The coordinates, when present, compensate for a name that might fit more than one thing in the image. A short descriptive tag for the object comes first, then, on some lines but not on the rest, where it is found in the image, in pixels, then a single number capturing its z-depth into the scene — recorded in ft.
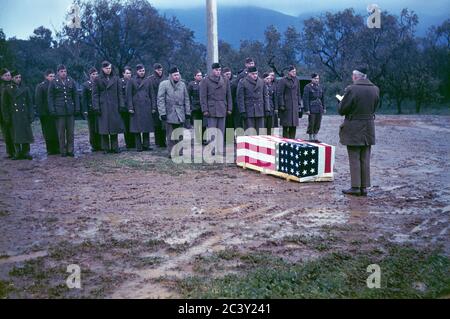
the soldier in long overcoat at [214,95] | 38.99
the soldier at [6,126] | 39.11
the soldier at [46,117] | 40.09
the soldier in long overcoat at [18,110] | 39.24
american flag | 29.81
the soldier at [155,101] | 42.60
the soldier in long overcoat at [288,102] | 42.83
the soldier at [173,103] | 38.09
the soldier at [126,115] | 42.80
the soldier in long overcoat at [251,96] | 39.78
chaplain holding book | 25.80
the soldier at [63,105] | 39.29
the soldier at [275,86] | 43.55
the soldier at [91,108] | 41.22
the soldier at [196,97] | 46.32
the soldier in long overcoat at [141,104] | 41.91
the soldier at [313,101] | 46.32
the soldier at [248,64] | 40.82
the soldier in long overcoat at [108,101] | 40.24
